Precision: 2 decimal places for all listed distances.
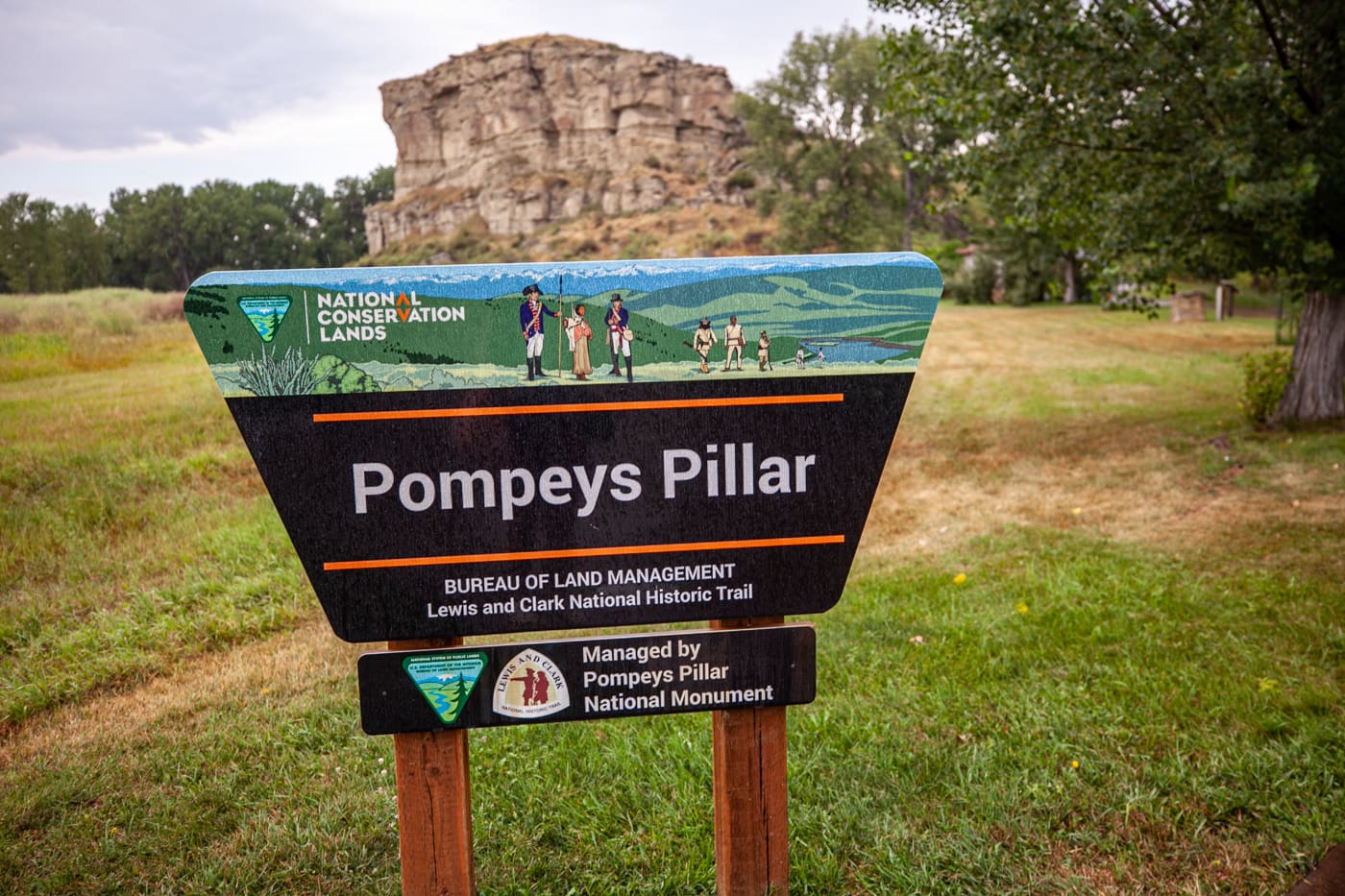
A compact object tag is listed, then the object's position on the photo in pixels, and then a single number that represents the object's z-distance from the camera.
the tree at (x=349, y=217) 94.12
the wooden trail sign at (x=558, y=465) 1.86
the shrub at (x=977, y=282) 37.97
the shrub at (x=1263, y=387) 9.60
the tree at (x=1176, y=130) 7.57
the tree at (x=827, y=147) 49.78
